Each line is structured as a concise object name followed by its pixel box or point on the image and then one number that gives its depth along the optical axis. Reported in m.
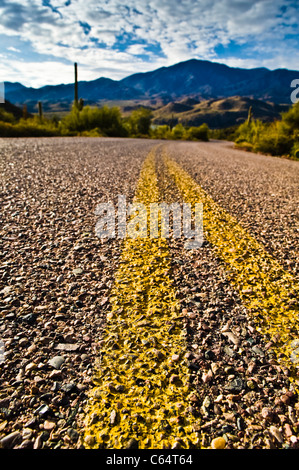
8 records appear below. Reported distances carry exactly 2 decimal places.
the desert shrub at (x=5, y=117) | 25.36
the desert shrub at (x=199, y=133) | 50.41
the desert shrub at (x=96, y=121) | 29.69
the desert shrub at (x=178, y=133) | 52.48
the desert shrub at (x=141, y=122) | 51.72
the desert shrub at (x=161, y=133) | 52.75
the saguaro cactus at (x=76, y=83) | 29.01
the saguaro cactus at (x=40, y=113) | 27.31
